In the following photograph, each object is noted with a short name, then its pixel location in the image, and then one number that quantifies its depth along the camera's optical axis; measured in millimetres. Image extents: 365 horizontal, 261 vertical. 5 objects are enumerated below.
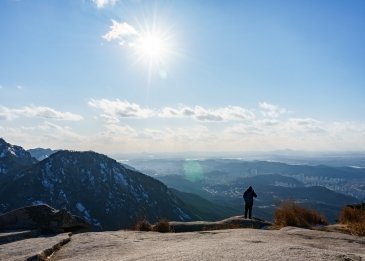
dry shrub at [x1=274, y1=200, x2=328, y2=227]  16844
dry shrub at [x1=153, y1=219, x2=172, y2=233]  16453
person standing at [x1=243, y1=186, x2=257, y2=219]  27731
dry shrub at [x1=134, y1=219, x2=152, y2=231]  16469
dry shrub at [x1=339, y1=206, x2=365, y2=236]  13953
